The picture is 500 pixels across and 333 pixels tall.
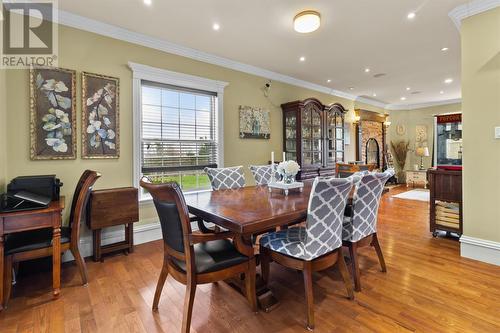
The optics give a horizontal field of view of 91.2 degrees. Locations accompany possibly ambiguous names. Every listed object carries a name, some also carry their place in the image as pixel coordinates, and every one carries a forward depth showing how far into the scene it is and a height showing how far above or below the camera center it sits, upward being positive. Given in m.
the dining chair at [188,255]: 1.51 -0.62
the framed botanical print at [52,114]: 2.56 +0.58
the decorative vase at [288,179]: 2.54 -0.14
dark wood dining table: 1.53 -0.32
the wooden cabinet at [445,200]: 3.18 -0.49
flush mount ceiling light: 2.61 +1.56
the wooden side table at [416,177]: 7.47 -0.40
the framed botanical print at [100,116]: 2.84 +0.61
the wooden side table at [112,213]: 2.65 -0.52
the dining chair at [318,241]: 1.65 -0.56
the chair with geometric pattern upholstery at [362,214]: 2.03 -0.43
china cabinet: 4.84 +0.62
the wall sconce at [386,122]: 7.80 +1.35
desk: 1.84 -0.45
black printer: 2.00 -0.23
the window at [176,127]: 3.29 +0.59
